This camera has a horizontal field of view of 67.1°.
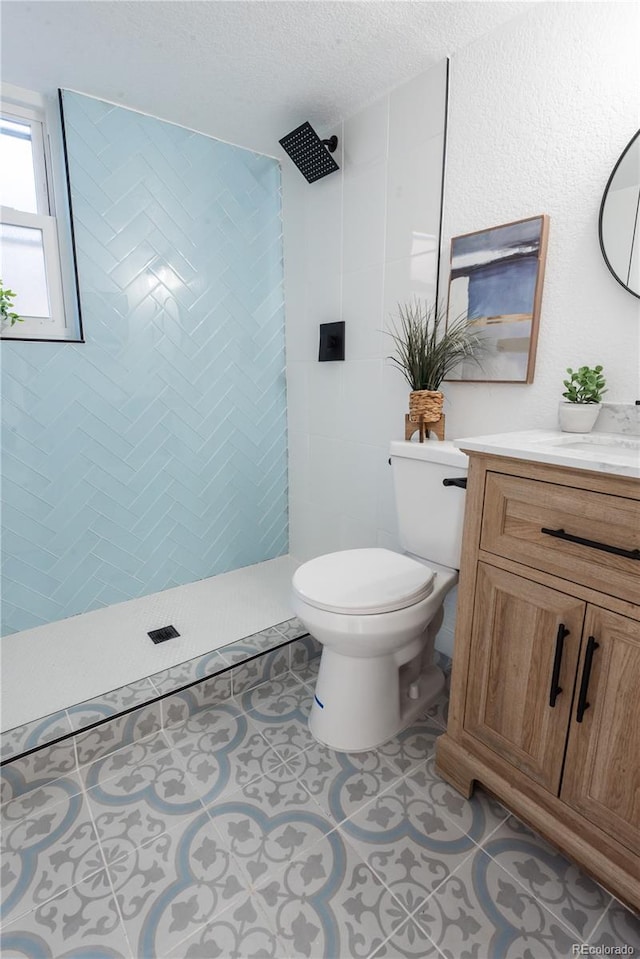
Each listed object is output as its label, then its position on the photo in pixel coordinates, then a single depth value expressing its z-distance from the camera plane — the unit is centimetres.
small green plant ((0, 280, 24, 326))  165
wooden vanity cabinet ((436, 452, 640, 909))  92
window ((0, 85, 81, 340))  174
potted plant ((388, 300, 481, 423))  159
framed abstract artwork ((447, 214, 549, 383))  140
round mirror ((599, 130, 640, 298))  118
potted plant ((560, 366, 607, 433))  127
